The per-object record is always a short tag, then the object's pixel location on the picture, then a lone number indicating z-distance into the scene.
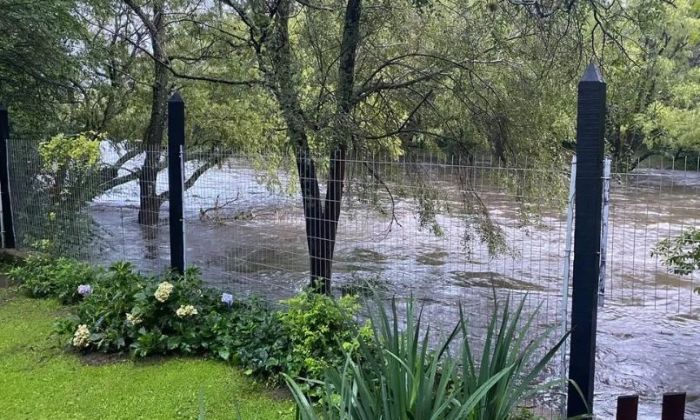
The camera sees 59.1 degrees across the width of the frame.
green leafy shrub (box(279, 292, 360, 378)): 3.55
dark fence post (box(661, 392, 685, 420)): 2.50
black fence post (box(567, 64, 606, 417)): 2.88
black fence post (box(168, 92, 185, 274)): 4.83
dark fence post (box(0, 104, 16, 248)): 6.59
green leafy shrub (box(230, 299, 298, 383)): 3.69
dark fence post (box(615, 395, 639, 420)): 2.49
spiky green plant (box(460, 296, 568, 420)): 2.29
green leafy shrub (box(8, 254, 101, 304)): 5.30
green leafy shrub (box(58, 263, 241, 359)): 4.12
